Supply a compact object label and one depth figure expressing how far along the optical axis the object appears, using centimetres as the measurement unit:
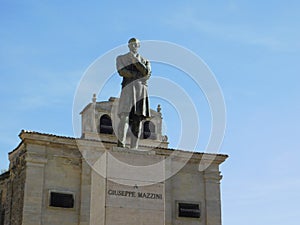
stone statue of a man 1498
